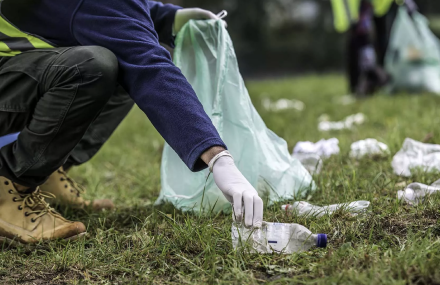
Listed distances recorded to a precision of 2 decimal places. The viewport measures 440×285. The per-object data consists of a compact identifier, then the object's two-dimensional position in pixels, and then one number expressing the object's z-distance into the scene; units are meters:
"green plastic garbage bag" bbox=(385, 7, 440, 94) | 4.41
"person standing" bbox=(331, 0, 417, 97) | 4.43
